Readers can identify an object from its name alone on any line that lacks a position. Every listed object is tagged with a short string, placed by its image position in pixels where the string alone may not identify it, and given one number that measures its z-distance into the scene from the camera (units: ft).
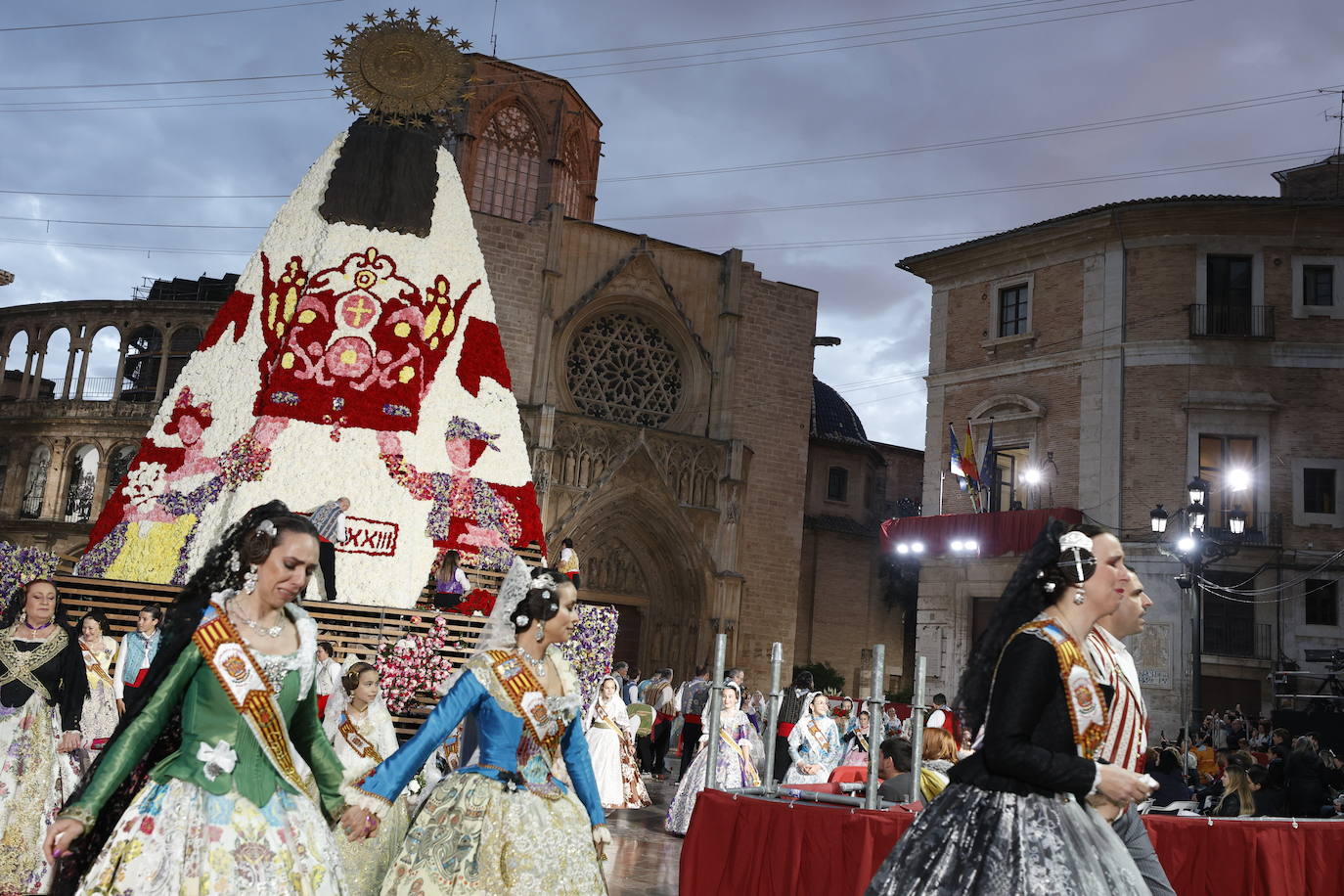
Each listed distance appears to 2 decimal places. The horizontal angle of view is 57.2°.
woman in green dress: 11.14
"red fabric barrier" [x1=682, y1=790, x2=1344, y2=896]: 21.49
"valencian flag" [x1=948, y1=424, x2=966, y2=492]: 82.23
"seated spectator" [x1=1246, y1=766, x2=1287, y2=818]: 32.40
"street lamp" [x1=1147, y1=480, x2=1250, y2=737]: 51.34
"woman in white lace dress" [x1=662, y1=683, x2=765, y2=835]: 40.73
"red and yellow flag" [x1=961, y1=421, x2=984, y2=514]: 81.46
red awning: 78.33
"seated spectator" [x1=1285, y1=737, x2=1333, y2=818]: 32.01
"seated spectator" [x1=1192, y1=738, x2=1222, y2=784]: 50.70
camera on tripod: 63.55
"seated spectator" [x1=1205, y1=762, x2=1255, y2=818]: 29.43
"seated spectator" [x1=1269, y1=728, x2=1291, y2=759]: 41.11
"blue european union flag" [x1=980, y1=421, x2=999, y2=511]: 80.69
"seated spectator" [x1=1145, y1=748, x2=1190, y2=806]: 33.50
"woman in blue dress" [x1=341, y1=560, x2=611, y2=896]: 14.29
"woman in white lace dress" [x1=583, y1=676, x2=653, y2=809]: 44.19
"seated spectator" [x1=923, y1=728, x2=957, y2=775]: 24.23
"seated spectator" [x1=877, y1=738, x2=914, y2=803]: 24.59
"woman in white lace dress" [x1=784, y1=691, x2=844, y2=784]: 37.60
